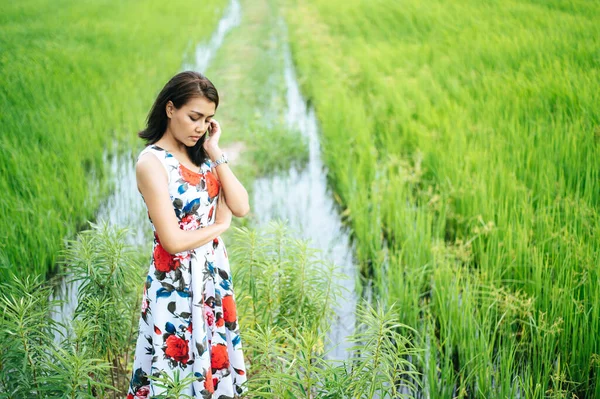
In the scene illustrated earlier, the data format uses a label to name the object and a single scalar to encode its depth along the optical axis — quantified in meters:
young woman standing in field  1.62
